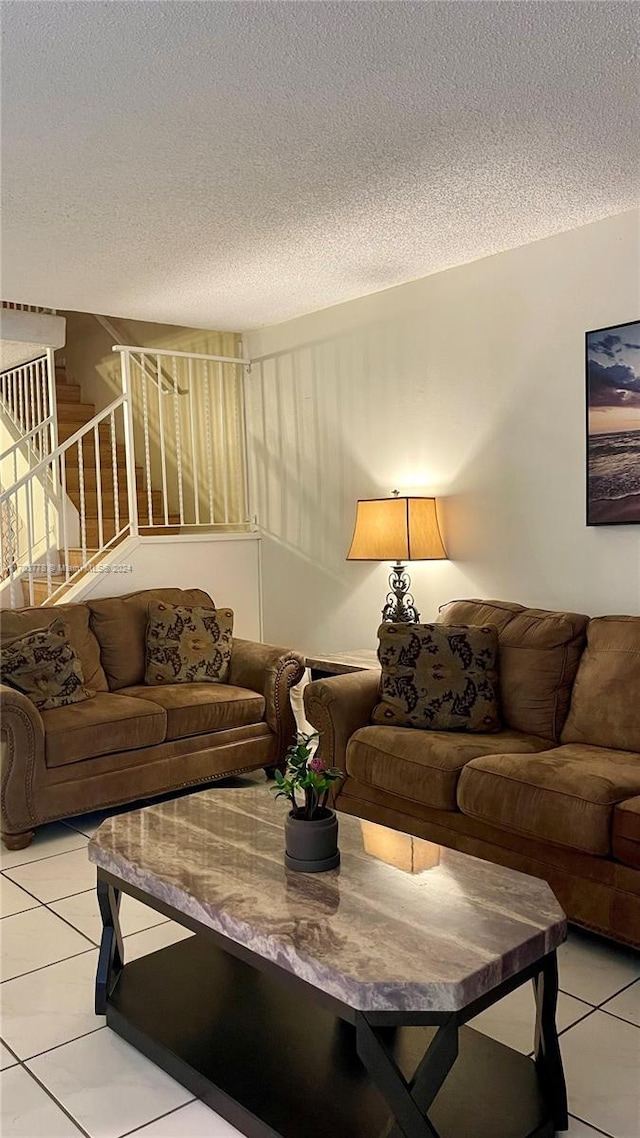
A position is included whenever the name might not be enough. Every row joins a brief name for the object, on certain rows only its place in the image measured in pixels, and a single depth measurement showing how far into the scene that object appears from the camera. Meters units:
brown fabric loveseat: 3.67
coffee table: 1.68
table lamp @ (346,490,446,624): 4.30
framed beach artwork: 3.59
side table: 4.21
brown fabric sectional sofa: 2.67
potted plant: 2.19
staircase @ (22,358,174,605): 6.52
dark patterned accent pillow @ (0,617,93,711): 3.89
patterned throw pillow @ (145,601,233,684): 4.58
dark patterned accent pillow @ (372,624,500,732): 3.52
